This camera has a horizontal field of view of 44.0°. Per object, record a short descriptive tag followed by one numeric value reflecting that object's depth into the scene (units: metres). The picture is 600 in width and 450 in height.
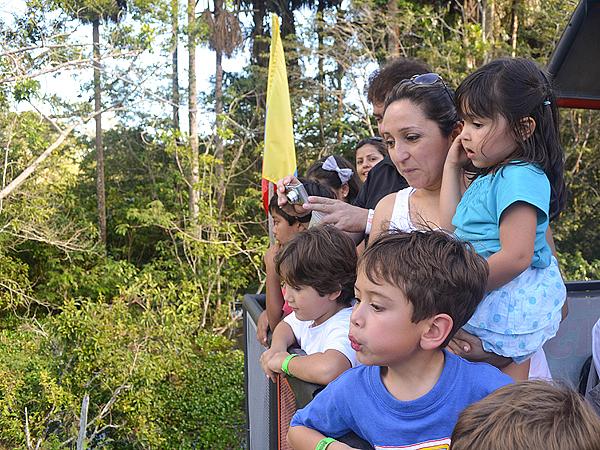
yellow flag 3.18
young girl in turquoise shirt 1.55
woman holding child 1.81
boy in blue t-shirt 1.33
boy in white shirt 1.94
